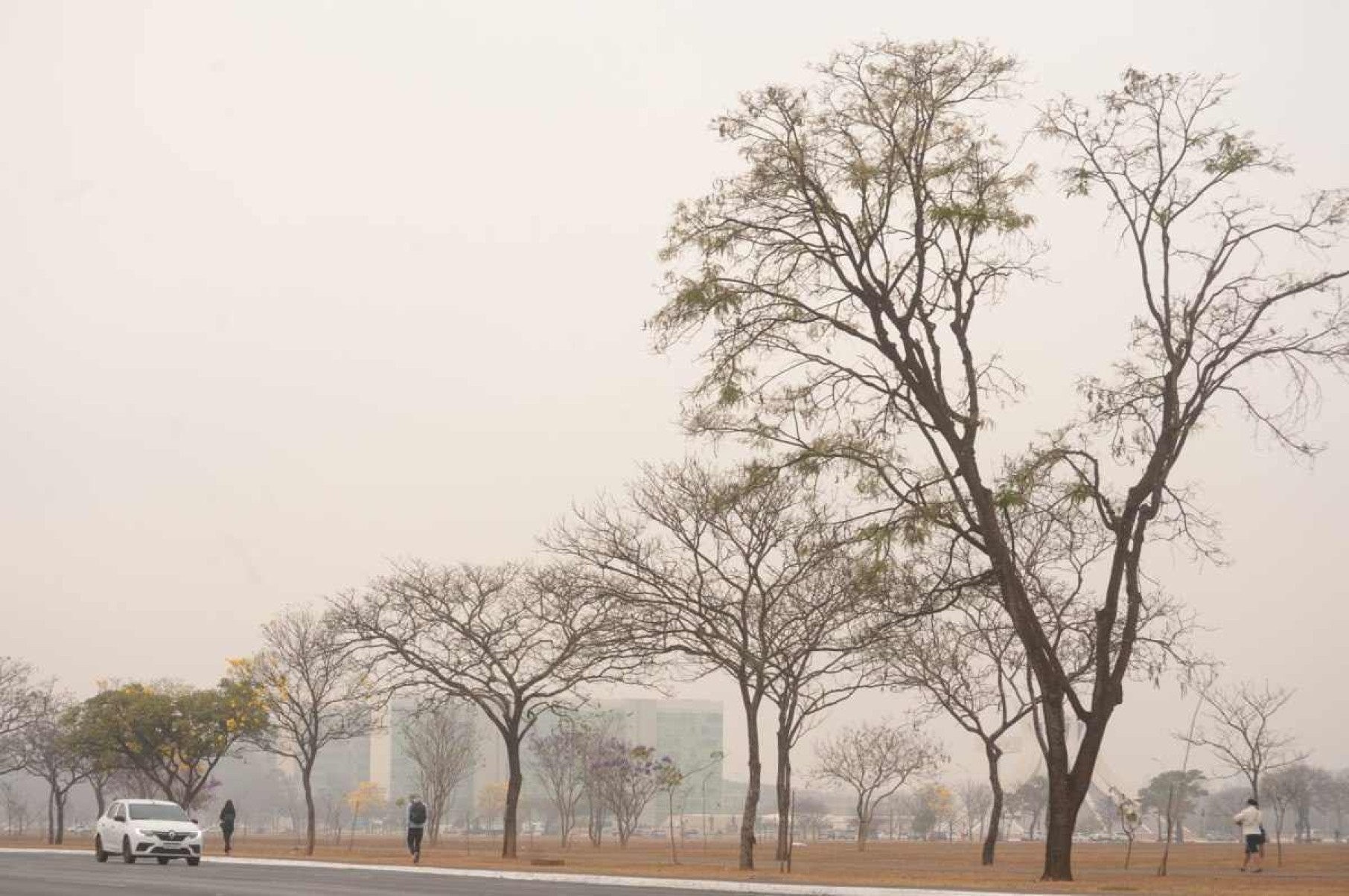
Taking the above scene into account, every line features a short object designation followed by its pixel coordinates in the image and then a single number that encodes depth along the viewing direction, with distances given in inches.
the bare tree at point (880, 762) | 3678.6
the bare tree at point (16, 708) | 3545.8
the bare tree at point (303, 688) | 2588.6
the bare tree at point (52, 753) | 3321.9
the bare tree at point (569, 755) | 4057.6
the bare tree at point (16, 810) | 5442.9
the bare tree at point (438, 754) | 4057.6
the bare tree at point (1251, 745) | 2415.1
